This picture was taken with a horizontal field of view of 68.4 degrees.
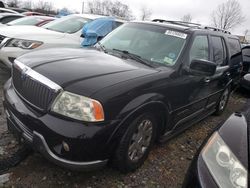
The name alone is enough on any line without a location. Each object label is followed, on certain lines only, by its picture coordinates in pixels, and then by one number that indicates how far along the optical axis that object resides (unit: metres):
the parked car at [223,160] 1.14
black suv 1.65
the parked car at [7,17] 6.68
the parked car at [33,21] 5.74
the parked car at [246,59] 5.53
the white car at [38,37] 3.49
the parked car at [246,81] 2.18
